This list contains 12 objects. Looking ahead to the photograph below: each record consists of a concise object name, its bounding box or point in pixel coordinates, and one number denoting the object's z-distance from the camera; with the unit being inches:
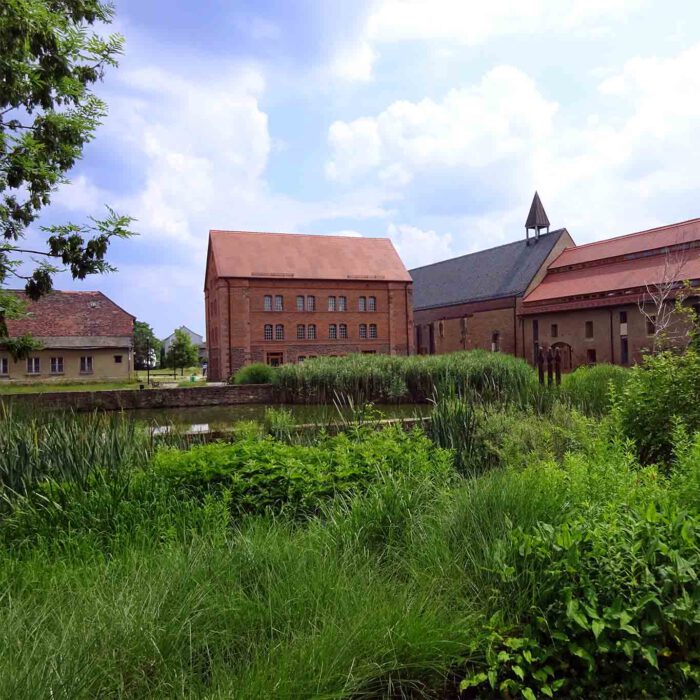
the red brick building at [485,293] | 1915.6
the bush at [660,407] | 242.8
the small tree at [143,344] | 3905.0
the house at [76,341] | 1814.7
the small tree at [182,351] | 2908.5
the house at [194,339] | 5286.9
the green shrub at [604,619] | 111.1
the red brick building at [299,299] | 1855.3
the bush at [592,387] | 426.5
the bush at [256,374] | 1312.7
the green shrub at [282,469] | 209.2
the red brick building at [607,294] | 1467.8
